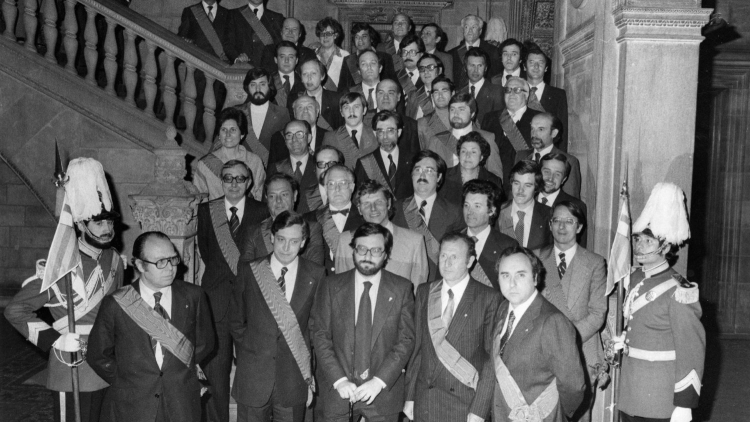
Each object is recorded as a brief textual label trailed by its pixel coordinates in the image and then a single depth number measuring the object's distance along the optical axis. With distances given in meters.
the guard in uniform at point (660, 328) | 4.68
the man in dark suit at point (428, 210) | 6.02
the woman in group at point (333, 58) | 8.84
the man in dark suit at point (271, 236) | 5.76
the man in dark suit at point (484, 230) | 5.55
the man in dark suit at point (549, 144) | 6.57
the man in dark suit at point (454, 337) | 4.73
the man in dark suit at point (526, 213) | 5.90
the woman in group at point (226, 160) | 6.98
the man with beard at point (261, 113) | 7.56
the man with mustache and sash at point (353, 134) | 7.18
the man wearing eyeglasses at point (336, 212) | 5.89
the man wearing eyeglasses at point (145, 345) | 4.64
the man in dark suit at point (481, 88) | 7.79
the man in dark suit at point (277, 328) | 5.15
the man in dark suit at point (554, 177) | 6.24
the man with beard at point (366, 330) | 4.89
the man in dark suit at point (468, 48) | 8.84
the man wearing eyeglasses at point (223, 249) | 5.91
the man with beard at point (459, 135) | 6.93
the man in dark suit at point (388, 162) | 6.84
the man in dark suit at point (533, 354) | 4.31
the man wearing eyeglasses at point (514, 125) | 7.09
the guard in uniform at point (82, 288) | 4.74
